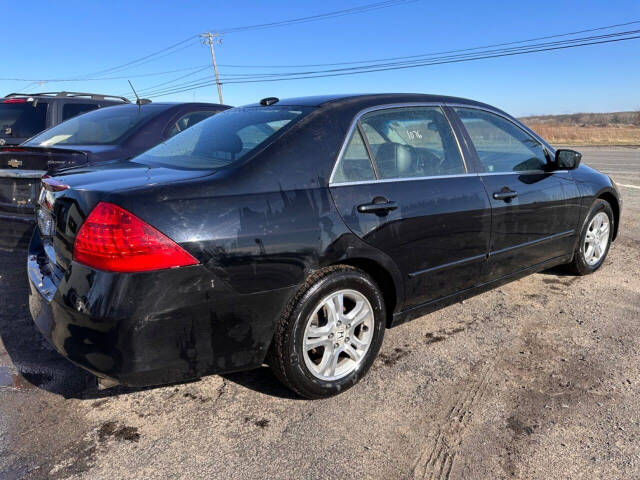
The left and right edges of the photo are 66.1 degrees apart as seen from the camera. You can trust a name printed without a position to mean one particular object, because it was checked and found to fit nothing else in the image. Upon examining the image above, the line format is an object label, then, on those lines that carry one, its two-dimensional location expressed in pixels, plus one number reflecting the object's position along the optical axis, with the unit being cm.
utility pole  4329
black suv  687
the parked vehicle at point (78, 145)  387
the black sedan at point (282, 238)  208
